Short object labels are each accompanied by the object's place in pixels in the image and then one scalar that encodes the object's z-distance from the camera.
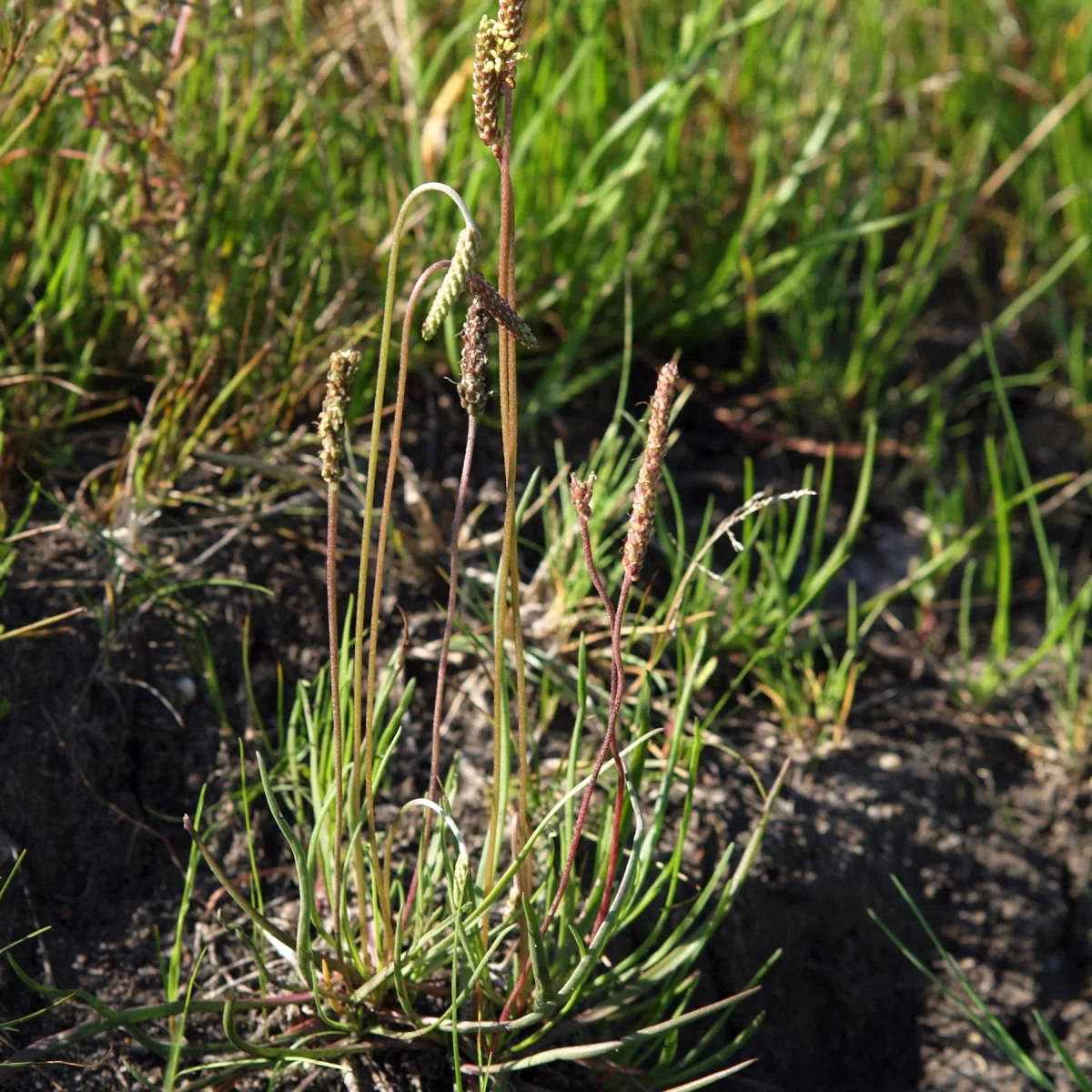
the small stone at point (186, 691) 1.13
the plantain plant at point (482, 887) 0.96
